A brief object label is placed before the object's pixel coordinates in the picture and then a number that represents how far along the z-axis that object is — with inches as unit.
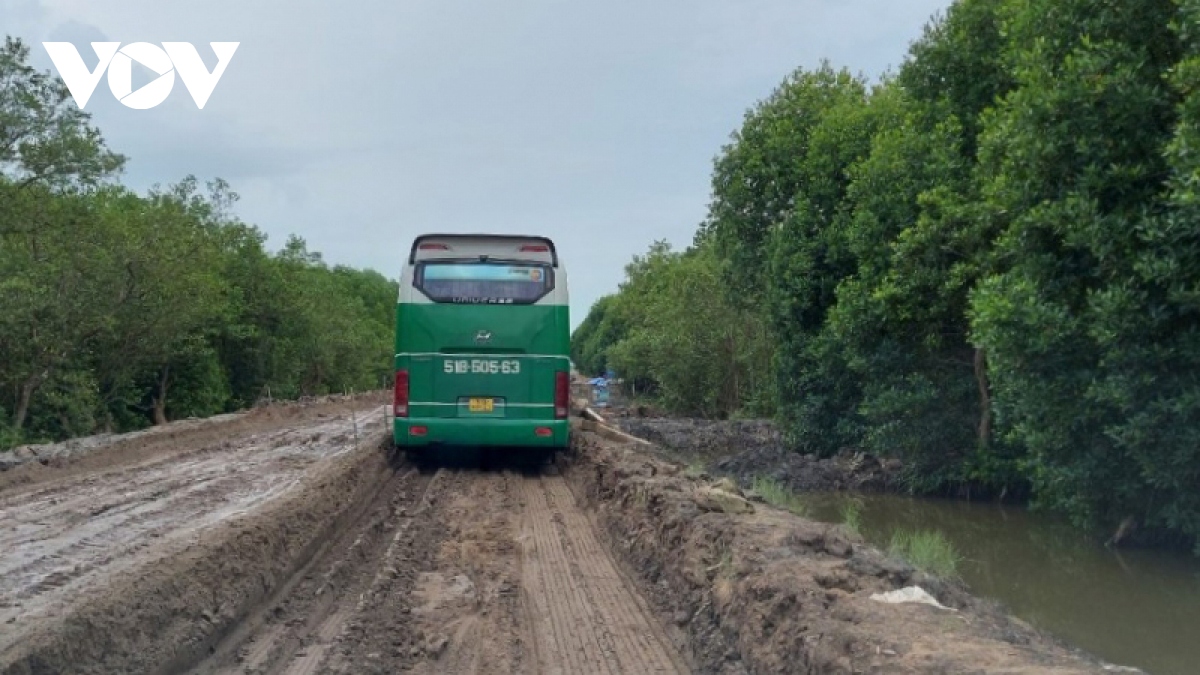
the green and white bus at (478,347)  700.7
